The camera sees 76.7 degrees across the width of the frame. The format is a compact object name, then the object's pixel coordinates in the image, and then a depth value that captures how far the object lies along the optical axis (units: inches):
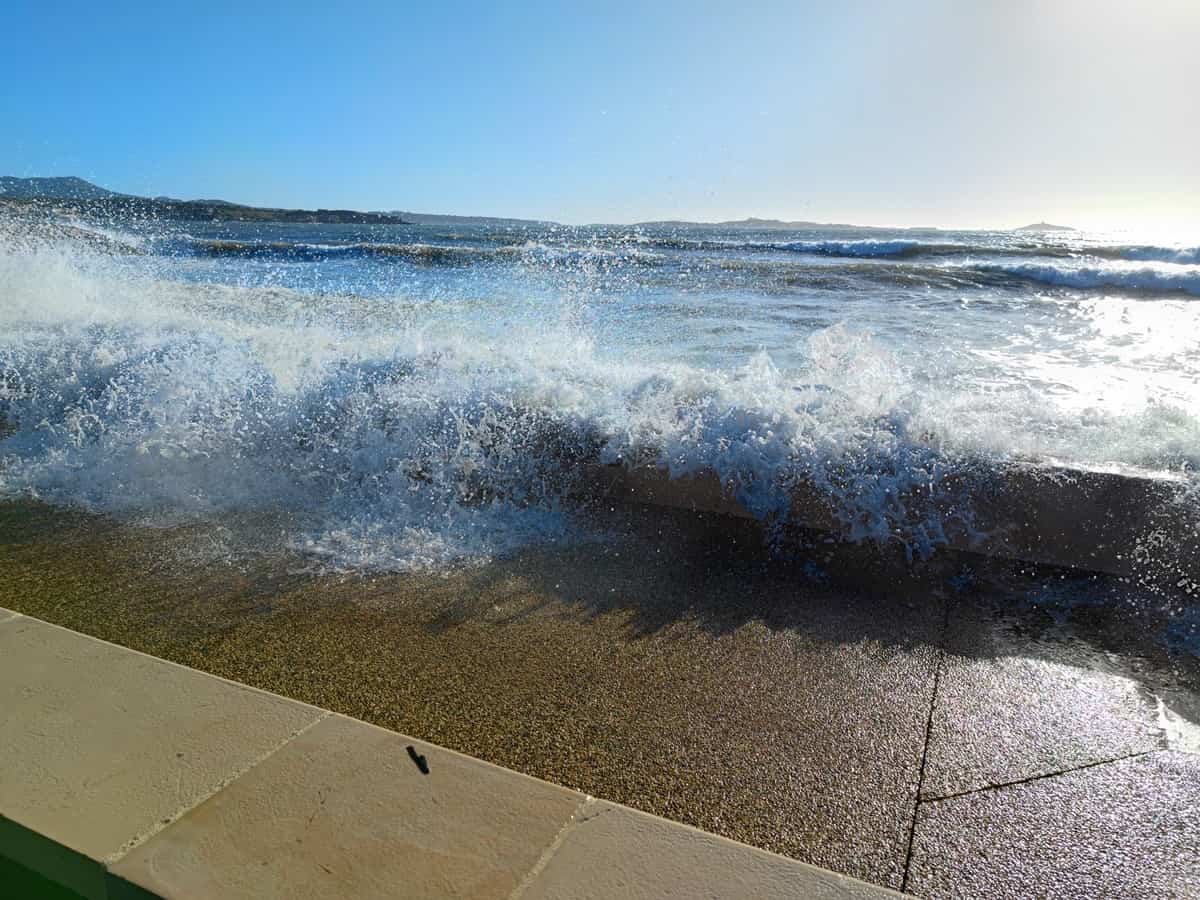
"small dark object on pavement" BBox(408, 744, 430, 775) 76.2
